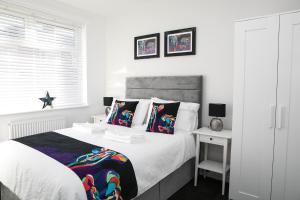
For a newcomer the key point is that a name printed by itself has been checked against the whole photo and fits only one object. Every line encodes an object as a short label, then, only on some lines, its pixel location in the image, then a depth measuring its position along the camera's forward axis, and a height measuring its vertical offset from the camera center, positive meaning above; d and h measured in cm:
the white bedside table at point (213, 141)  250 -67
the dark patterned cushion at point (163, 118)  276 -42
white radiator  305 -64
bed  184 -68
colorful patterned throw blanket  152 -64
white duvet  144 -67
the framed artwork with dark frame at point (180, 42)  314 +72
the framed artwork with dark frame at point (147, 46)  357 +74
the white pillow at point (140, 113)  329 -42
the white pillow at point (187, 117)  291 -42
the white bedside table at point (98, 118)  384 -59
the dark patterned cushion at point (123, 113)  314 -41
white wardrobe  201 -22
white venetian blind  308 +39
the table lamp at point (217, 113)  269 -33
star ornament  344 -24
